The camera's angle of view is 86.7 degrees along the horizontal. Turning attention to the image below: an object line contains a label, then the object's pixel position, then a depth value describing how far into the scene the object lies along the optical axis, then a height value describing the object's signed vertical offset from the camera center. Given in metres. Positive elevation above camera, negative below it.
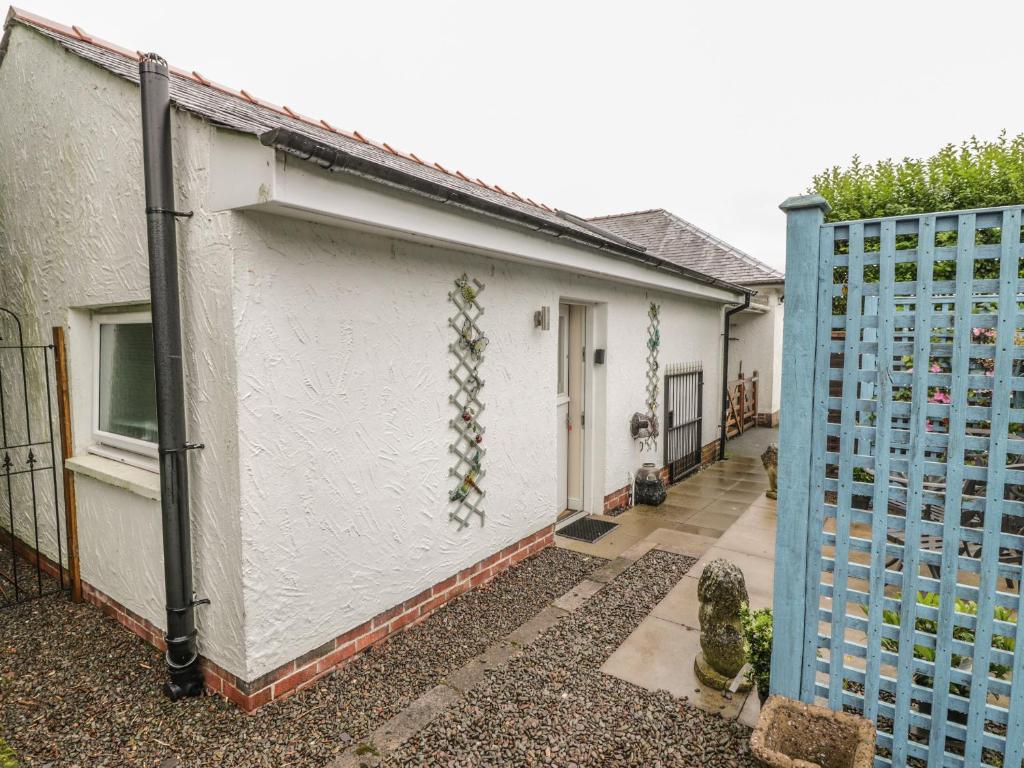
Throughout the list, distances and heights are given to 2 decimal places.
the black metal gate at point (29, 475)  4.74 -1.14
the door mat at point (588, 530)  6.23 -2.12
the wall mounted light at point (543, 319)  5.39 +0.32
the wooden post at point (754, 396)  14.51 -1.22
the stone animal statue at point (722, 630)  3.39 -1.77
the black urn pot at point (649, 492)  7.41 -1.94
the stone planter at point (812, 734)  2.31 -1.69
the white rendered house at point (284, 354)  3.06 -0.02
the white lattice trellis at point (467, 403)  4.49 -0.44
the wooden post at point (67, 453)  4.18 -0.80
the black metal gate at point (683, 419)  8.54 -1.13
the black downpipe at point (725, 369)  10.55 -0.37
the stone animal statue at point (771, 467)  7.55 -1.64
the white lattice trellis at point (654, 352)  7.89 -0.02
